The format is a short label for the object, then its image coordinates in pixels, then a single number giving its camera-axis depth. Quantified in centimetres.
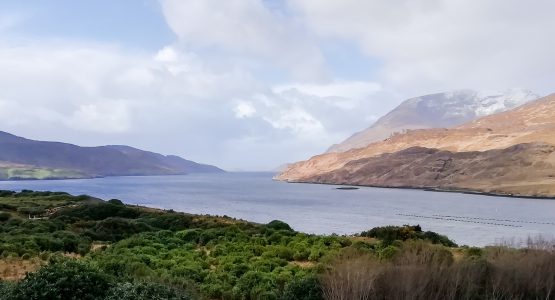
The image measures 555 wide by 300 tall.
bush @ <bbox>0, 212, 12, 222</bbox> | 4472
